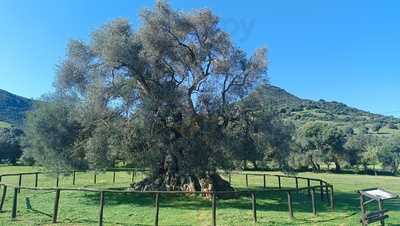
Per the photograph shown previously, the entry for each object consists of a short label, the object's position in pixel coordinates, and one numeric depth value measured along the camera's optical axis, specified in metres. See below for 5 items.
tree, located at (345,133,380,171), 72.50
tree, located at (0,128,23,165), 67.38
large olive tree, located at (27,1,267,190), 20.92
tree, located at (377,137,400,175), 72.38
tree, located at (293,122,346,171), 70.31
